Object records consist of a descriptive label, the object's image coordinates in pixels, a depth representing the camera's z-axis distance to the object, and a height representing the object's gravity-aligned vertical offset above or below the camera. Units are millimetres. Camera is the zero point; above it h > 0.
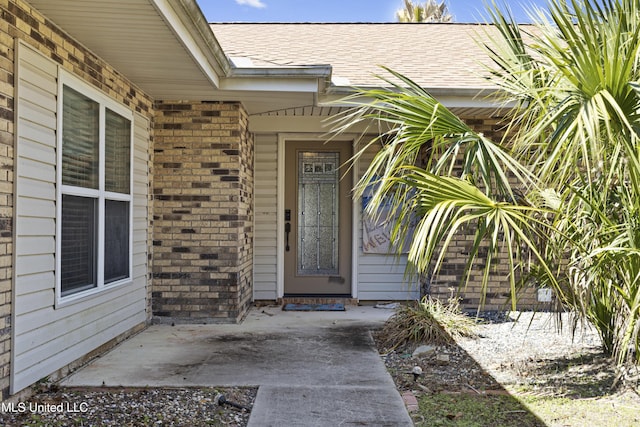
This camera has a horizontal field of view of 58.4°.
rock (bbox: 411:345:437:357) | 4879 -1101
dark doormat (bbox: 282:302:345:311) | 7375 -1128
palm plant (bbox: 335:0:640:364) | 2926 +321
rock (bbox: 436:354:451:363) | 4637 -1114
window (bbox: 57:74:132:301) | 4211 +223
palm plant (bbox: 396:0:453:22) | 22266 +8353
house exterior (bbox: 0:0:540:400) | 3678 +512
